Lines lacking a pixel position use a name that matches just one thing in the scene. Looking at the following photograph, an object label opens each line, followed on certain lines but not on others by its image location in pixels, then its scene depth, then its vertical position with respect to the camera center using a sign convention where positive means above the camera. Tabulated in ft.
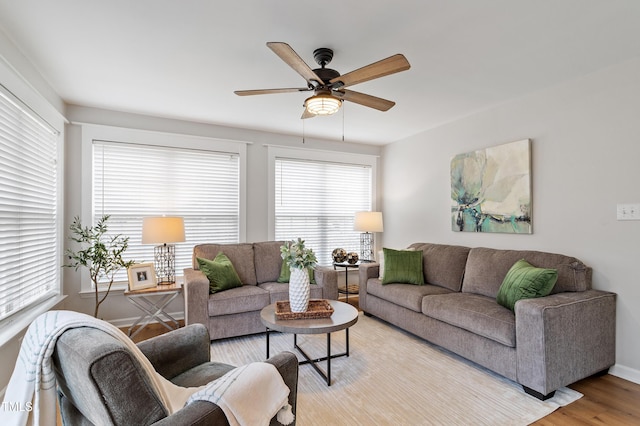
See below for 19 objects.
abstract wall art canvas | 10.85 +0.93
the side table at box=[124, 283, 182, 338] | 10.72 -3.12
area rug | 6.82 -4.14
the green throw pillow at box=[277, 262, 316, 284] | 12.53 -2.26
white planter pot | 8.61 -1.96
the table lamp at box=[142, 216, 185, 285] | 10.85 -0.55
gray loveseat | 10.34 -2.56
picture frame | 10.84 -1.99
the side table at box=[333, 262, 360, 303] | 14.96 -3.26
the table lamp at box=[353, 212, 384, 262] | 15.52 -0.29
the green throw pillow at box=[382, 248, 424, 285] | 12.41 -1.99
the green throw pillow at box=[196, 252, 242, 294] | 11.19 -2.00
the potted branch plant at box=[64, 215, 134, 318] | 10.60 -1.17
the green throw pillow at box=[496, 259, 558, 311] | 8.25 -1.77
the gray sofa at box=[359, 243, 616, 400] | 7.41 -2.71
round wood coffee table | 7.63 -2.57
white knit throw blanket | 3.59 -1.78
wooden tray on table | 8.26 -2.48
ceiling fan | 6.29 +2.92
